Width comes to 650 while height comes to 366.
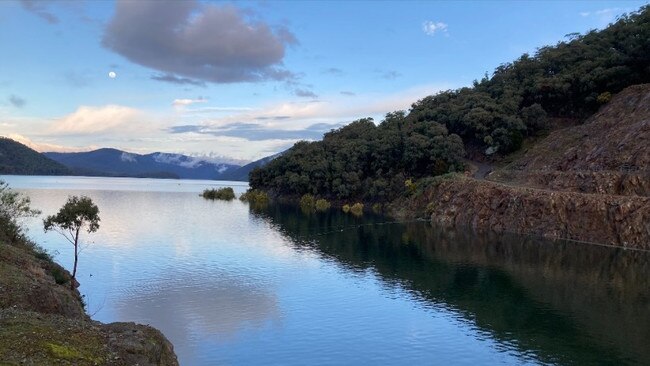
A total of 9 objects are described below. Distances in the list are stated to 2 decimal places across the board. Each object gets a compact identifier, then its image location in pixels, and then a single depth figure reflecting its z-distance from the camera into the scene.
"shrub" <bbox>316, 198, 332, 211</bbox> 163.55
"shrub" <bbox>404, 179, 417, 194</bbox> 143.00
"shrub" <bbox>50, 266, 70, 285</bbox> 47.00
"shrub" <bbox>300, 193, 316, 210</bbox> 170.61
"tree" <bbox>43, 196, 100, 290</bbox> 49.75
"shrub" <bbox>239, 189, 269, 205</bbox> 187.05
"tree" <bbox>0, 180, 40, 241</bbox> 52.28
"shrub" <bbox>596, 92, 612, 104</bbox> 133.25
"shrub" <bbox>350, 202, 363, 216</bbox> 146.52
